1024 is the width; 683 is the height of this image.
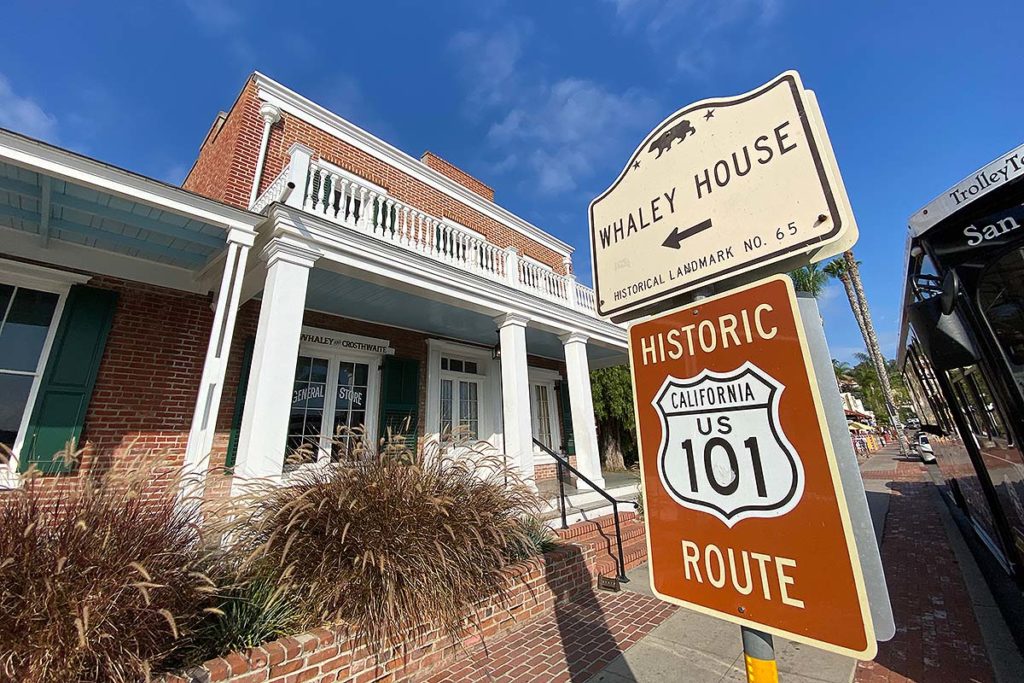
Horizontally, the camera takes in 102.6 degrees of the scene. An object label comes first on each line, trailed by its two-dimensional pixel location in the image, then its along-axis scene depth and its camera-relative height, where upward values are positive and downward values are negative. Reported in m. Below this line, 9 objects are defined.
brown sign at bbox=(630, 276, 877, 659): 0.86 -0.08
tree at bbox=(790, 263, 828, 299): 26.05 +10.22
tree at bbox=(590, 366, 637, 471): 14.15 +1.17
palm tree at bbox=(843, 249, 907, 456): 24.45 +6.51
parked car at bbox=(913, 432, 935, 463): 14.17 -0.48
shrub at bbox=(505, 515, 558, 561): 4.12 -0.94
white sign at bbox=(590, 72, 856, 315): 1.03 +0.70
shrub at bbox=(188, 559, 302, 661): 2.61 -1.00
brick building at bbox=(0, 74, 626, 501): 4.34 +2.35
